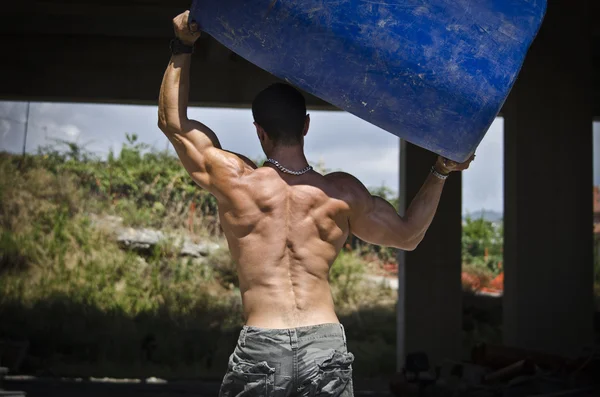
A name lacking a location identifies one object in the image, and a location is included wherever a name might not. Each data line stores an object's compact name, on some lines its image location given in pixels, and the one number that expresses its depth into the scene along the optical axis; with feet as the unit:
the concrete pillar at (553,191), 29.22
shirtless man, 9.55
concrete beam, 39.52
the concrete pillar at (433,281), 38.11
